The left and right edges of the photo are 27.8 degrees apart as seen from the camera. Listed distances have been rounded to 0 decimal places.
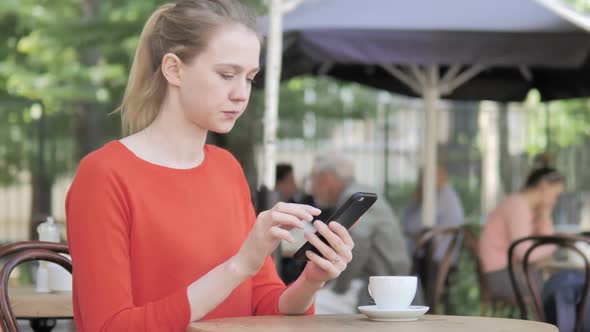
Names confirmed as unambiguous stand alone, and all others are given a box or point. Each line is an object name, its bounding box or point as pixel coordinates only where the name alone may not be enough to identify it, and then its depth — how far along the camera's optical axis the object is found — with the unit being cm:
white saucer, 254
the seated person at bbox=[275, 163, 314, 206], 960
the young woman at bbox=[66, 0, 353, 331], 243
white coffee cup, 260
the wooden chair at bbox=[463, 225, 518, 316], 808
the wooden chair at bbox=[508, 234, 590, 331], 501
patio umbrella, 693
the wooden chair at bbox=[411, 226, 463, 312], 707
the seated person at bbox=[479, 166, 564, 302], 809
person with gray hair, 667
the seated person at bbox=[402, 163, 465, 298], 1012
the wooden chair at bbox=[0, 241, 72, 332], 296
